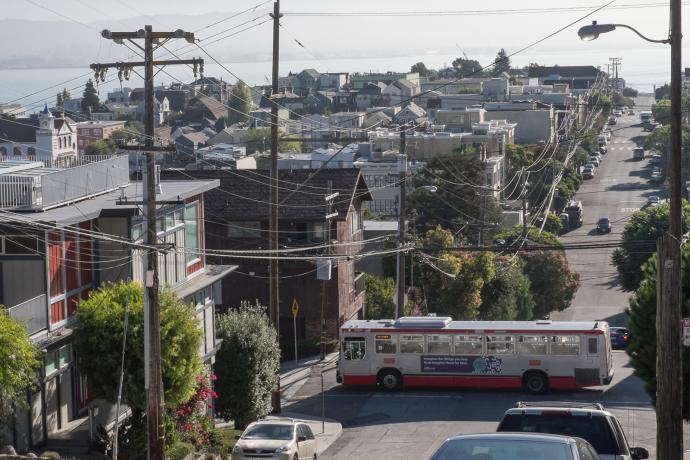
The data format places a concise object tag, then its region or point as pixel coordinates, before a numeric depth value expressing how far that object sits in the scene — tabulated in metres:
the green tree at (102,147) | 154.25
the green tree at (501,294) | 62.72
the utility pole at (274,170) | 37.41
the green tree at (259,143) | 179.61
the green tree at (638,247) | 73.19
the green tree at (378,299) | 60.75
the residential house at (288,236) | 53.22
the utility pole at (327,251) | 52.34
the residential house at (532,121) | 160.50
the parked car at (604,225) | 105.50
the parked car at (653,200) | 115.69
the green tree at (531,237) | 76.44
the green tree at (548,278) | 73.00
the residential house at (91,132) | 181.25
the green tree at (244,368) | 36.41
